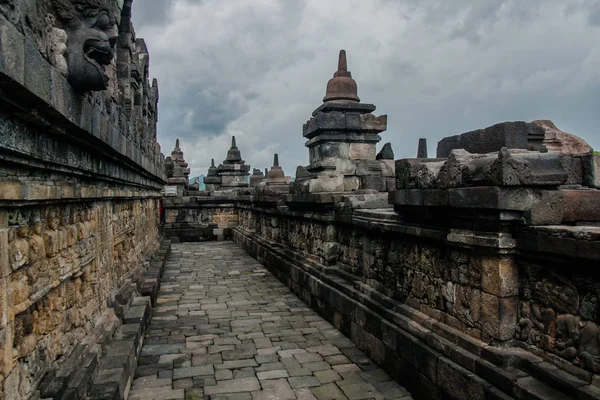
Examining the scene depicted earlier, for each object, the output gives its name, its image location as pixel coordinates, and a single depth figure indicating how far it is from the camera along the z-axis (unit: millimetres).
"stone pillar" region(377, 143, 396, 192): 9031
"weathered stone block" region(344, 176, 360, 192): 8836
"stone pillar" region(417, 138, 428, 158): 9086
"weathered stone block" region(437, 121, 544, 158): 5211
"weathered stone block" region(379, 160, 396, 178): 9047
